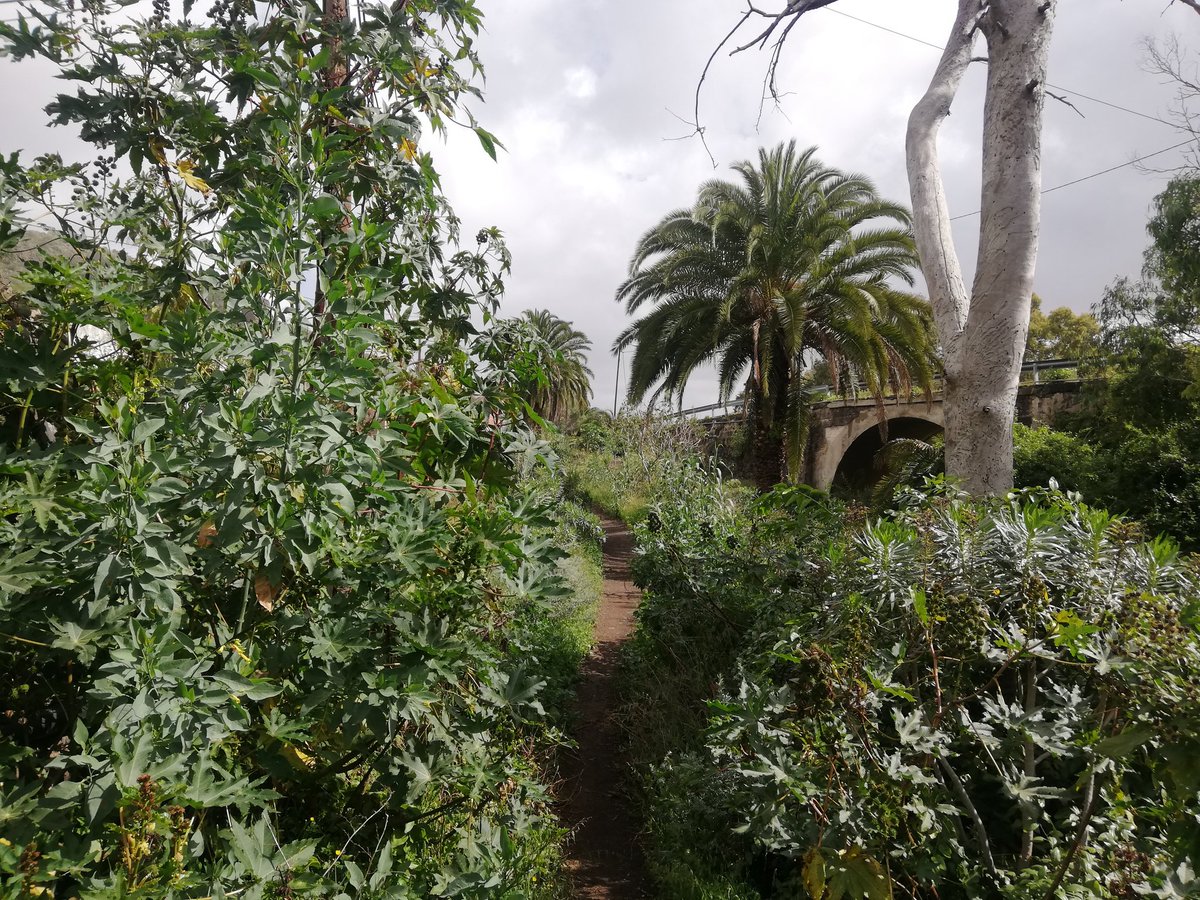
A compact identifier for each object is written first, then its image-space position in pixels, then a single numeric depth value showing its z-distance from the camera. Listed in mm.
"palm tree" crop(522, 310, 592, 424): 25767
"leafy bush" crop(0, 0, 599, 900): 1411
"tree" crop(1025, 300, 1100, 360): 25141
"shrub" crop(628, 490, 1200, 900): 1993
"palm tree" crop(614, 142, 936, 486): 10406
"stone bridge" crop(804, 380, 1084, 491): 14711
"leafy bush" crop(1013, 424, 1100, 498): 10328
